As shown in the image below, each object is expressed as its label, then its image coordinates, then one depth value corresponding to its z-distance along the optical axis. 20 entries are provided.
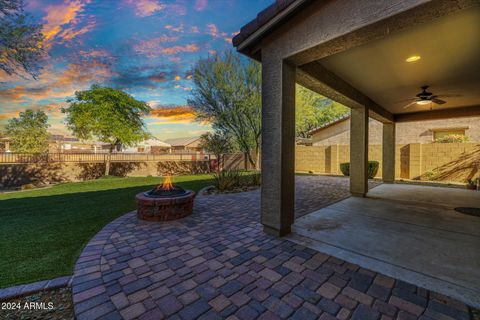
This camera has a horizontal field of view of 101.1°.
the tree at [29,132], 17.16
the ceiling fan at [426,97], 4.96
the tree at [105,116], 11.55
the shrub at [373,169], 9.89
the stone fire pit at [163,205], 3.71
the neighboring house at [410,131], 10.65
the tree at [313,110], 16.27
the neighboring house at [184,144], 36.29
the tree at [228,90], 11.79
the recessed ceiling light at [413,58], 3.26
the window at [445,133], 10.91
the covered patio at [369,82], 2.09
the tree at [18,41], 5.92
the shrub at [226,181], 6.81
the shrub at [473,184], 7.12
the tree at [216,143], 14.21
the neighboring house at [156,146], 33.56
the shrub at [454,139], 9.78
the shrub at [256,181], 7.86
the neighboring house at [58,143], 20.42
